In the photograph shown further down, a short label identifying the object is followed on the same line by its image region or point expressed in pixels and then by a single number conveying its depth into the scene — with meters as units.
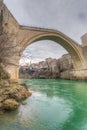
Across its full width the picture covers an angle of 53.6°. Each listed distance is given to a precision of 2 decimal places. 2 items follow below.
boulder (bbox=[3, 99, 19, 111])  4.37
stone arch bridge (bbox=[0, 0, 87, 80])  8.66
